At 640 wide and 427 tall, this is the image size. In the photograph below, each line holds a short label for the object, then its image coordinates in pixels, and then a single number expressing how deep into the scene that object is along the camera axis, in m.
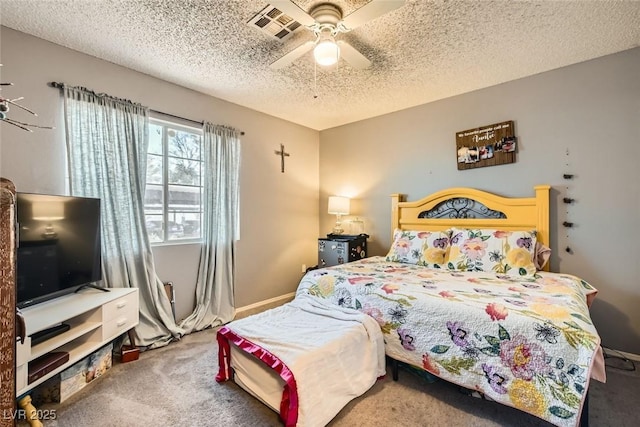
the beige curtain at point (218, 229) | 3.23
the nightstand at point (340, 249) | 3.77
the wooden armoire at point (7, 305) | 0.73
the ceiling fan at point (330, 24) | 1.60
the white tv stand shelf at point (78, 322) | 1.59
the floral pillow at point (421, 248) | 2.93
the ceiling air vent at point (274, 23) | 1.91
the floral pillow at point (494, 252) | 2.51
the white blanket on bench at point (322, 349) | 1.58
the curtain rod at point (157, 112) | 2.30
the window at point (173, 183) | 2.96
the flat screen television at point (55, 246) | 1.89
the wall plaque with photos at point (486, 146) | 3.00
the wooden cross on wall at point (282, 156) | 4.12
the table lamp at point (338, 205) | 4.03
